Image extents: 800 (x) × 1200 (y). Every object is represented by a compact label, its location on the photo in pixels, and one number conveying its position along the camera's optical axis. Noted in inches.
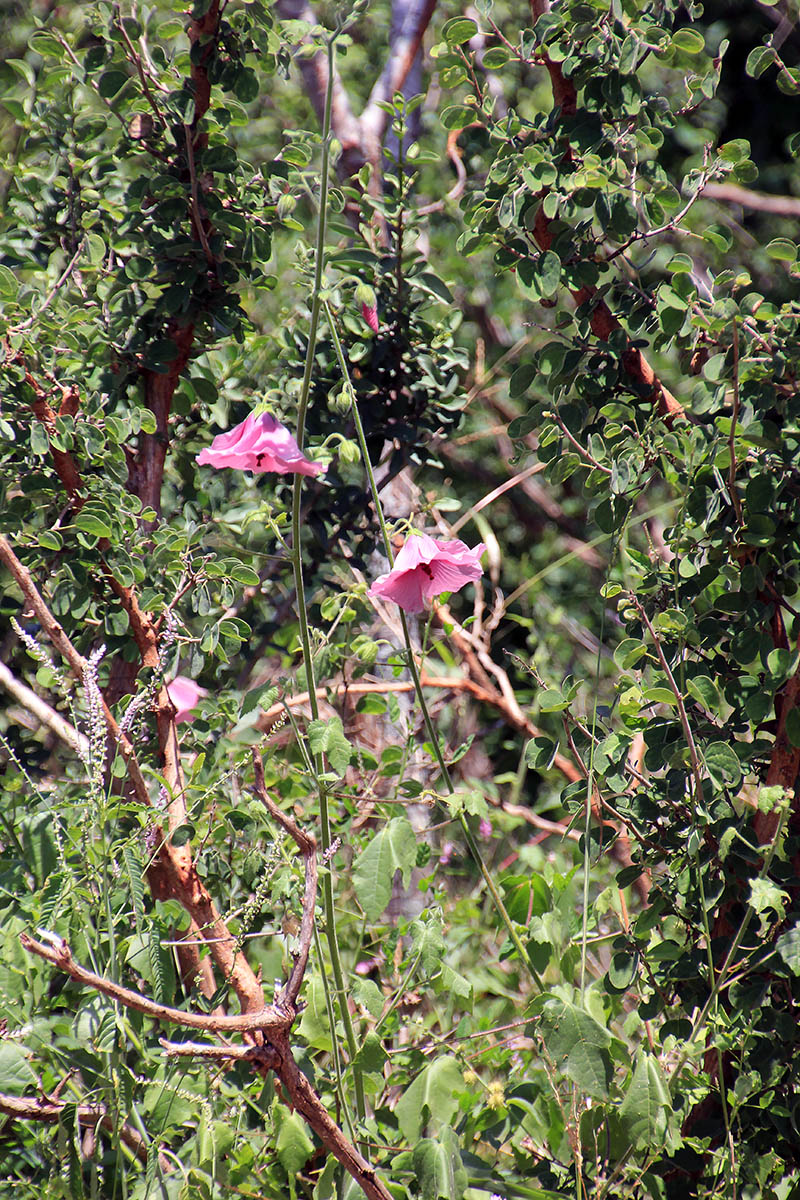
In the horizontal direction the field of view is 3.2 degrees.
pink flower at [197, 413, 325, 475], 325.6
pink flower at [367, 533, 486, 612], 324.9
